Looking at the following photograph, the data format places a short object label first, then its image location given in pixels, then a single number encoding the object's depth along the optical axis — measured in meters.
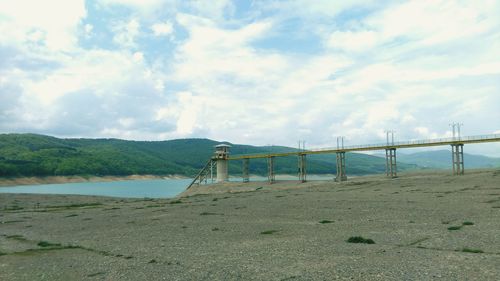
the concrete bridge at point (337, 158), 84.94
